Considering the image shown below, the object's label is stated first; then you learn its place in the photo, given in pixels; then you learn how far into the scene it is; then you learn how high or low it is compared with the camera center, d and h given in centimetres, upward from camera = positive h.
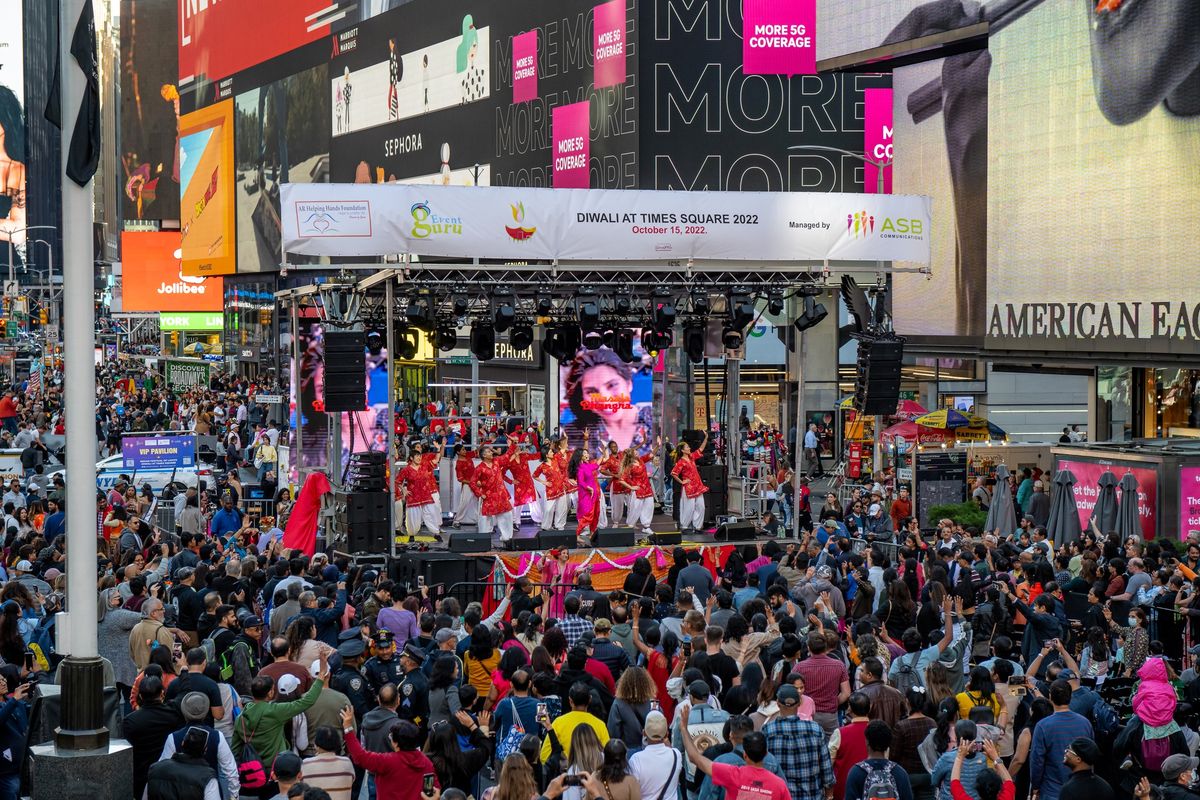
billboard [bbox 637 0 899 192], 4231 +684
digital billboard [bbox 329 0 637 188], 4431 +921
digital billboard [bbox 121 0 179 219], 8600 +1496
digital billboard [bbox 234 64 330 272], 6134 +925
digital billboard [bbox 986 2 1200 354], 2723 +364
